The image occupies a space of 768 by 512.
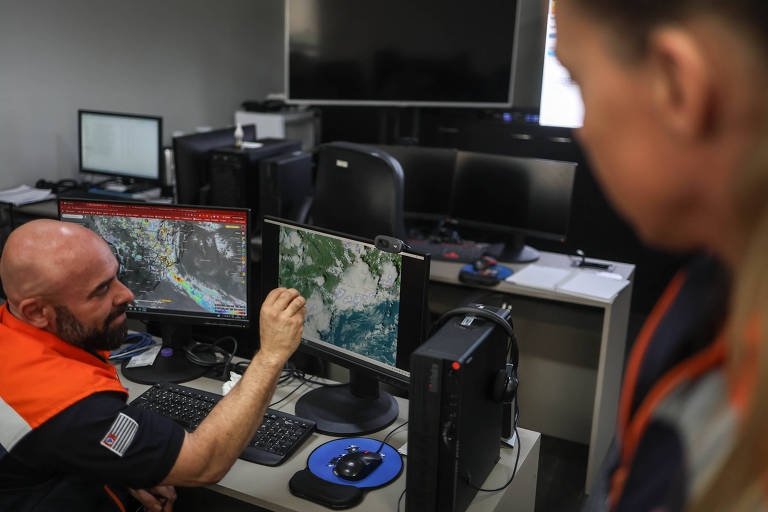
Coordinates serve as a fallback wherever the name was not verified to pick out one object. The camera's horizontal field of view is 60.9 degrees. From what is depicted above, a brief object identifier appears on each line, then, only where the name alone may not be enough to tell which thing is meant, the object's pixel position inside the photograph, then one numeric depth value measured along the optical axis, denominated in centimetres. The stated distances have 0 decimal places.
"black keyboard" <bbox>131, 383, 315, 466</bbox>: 147
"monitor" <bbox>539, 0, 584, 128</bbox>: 444
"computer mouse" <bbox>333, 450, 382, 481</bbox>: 138
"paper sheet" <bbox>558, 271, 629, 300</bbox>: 260
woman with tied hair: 37
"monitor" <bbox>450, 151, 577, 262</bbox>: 294
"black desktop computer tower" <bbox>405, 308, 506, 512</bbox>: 121
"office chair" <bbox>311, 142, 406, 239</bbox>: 235
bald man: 120
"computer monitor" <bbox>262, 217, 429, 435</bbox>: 149
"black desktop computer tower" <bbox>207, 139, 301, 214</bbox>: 288
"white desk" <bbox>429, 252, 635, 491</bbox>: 281
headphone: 137
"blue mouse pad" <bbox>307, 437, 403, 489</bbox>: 138
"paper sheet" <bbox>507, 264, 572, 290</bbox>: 271
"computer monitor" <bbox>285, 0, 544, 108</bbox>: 464
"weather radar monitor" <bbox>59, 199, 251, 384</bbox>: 181
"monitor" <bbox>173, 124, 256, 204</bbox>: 289
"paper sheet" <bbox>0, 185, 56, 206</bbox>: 349
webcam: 145
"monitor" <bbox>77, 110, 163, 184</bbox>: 391
